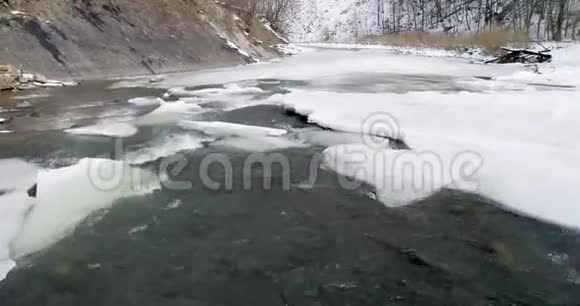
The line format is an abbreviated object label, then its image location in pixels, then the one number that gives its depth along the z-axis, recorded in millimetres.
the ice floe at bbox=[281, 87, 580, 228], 3879
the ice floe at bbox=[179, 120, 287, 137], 6191
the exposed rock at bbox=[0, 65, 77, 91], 10023
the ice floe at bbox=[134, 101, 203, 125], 6941
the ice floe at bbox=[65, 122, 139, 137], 6132
